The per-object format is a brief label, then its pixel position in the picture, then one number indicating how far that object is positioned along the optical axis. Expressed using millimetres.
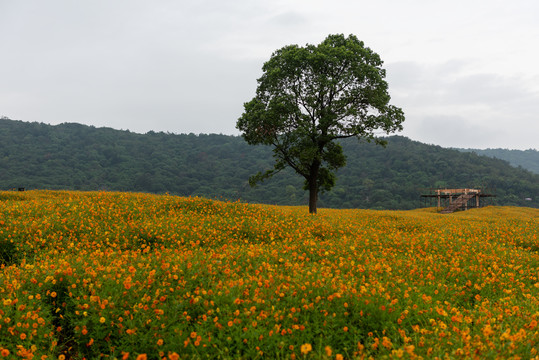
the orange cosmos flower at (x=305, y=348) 3777
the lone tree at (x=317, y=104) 24172
